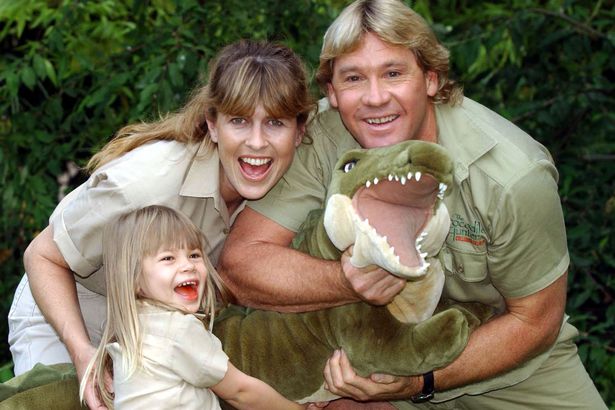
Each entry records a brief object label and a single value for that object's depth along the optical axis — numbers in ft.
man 18.70
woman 19.65
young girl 17.44
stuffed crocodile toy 16.46
